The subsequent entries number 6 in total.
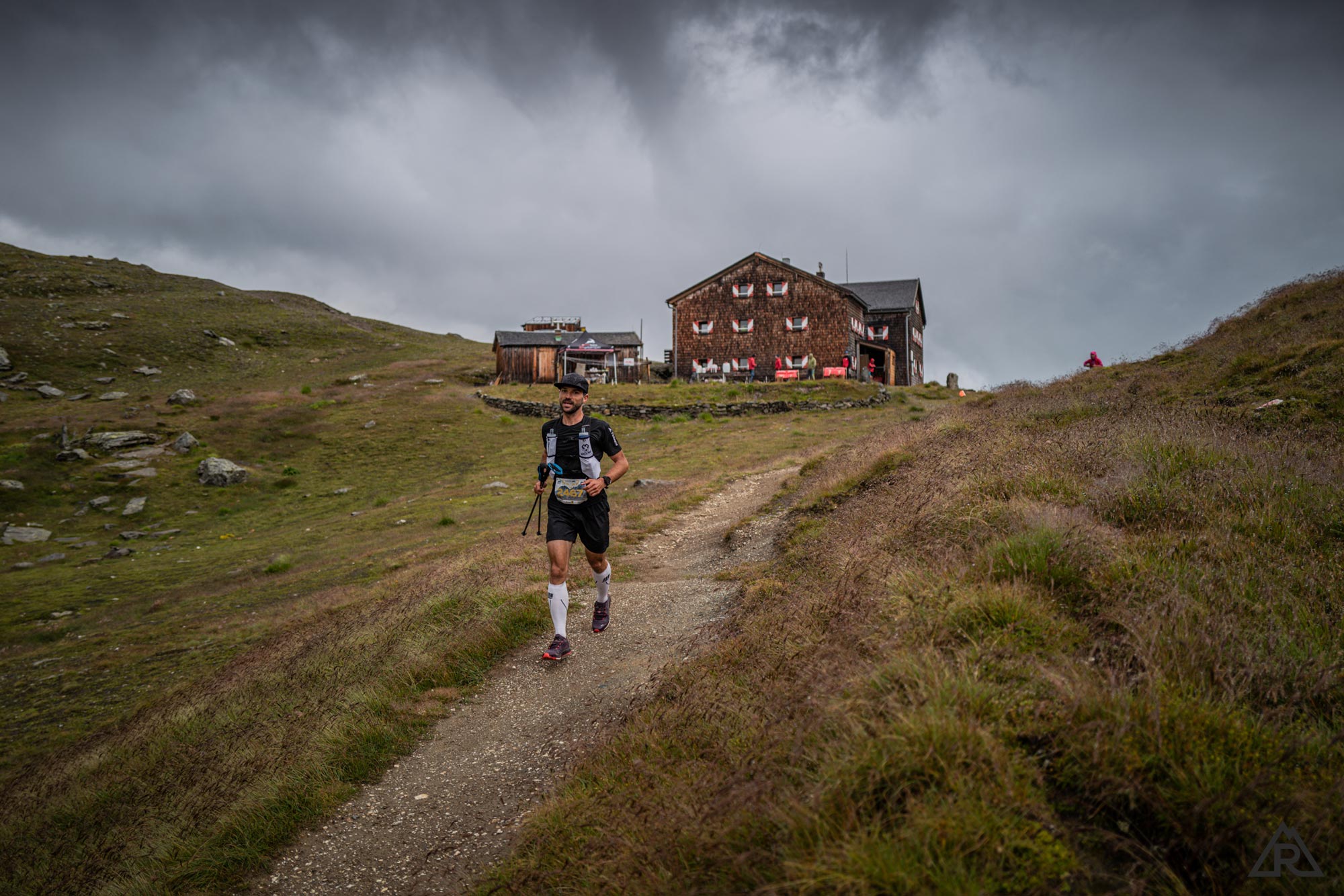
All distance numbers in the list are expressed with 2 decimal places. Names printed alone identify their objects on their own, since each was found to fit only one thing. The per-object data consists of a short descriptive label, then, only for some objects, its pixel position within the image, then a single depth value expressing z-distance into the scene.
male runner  7.77
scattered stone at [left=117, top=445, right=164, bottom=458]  28.33
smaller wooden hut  54.38
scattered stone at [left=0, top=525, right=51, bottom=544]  21.08
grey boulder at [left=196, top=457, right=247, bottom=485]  26.31
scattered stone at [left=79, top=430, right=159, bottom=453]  28.86
